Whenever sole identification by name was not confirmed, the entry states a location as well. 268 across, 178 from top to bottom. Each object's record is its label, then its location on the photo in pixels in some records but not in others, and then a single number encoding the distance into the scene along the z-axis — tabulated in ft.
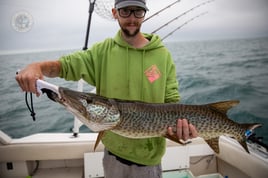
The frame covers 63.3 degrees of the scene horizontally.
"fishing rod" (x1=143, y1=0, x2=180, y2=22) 10.97
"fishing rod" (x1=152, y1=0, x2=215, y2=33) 12.06
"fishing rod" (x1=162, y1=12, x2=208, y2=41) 13.15
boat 8.85
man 5.63
